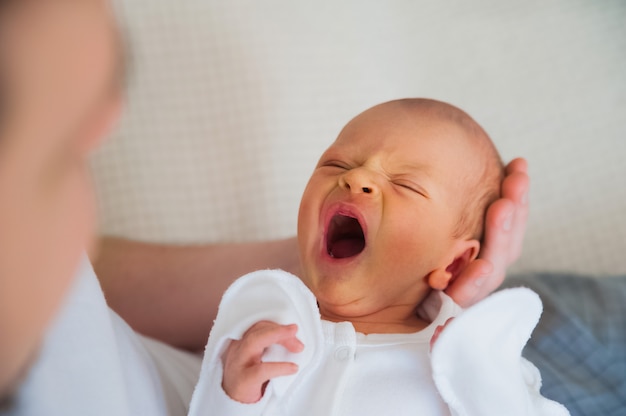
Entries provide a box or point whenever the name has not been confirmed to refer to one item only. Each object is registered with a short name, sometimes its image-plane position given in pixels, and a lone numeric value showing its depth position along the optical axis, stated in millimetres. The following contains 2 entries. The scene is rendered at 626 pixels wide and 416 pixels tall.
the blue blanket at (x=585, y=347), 725
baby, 578
